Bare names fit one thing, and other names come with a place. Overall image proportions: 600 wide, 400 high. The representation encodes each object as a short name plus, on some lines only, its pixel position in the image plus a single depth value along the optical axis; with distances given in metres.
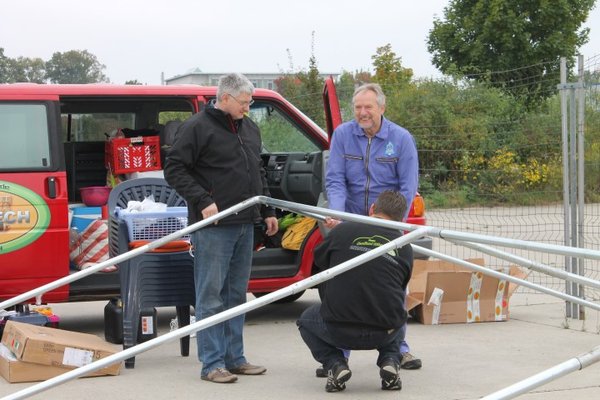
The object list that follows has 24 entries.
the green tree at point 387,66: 26.72
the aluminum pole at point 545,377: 3.61
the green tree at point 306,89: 15.51
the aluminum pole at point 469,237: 3.77
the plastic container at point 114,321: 7.95
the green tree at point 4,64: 65.94
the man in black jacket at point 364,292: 5.98
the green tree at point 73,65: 82.75
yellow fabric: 8.80
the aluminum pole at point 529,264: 4.46
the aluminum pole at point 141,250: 6.23
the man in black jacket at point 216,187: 6.62
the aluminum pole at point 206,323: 4.48
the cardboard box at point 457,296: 8.54
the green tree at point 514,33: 30.17
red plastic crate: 8.88
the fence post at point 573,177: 8.61
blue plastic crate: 7.70
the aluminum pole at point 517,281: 5.32
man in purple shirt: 6.79
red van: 7.99
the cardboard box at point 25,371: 6.74
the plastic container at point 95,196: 8.81
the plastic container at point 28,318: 7.84
